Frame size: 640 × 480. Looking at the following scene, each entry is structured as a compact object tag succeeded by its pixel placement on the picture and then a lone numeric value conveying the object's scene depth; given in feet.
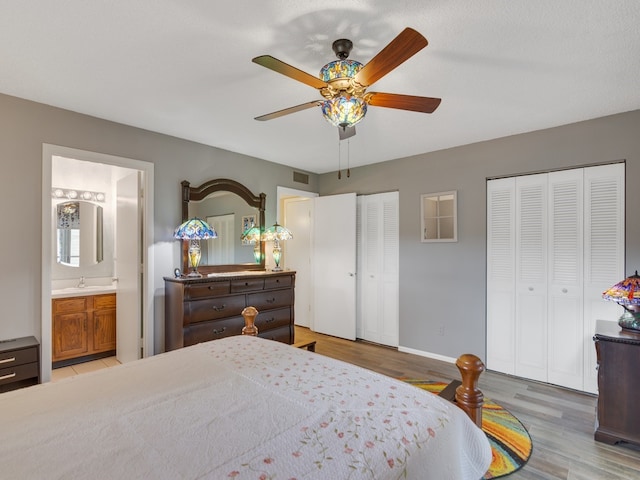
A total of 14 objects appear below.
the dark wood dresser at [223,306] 10.24
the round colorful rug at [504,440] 6.78
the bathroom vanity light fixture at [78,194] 13.05
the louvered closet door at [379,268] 14.73
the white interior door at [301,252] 17.94
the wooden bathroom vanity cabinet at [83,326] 11.74
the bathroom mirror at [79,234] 13.28
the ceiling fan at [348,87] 5.26
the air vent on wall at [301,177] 16.22
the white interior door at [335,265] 15.64
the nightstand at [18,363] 7.73
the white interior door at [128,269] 11.07
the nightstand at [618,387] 7.34
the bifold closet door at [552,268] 9.90
